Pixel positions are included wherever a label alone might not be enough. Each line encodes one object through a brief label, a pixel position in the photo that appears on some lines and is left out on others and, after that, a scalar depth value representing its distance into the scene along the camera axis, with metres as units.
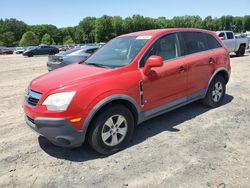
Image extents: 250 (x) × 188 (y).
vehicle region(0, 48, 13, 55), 39.62
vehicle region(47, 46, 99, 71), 8.27
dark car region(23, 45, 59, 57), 26.51
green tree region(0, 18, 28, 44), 92.96
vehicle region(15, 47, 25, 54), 38.32
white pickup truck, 12.71
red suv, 2.66
